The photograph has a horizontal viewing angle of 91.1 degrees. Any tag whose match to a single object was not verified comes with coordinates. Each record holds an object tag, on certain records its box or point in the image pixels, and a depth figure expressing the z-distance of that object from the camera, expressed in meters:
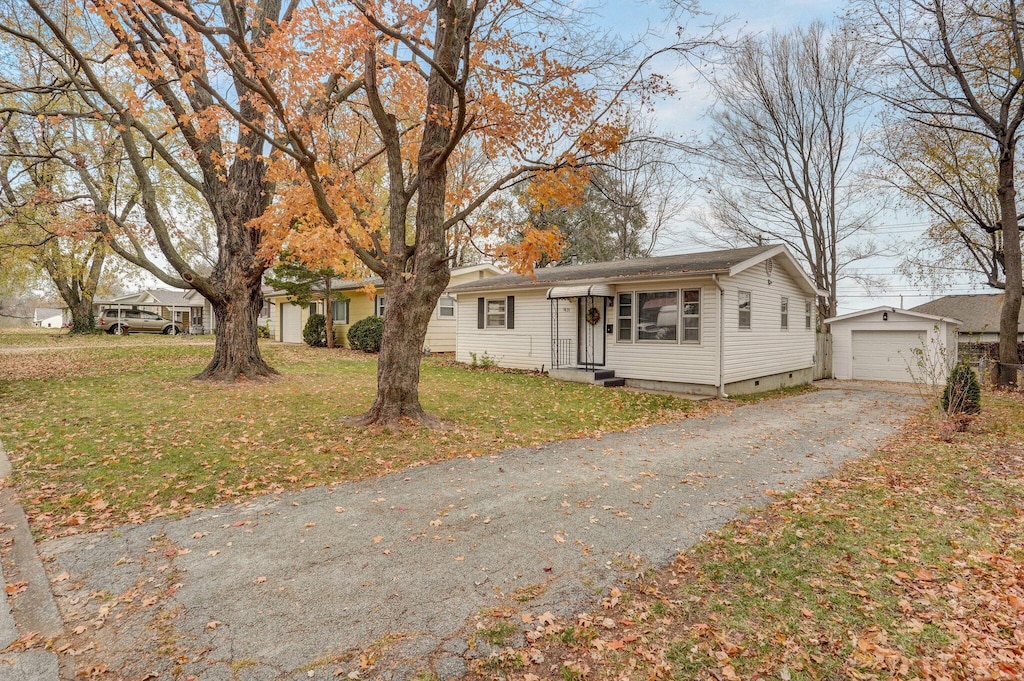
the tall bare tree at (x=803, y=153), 19.86
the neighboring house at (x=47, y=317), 69.21
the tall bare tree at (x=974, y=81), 12.47
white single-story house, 12.11
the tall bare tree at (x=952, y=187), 15.75
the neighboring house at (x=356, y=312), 20.68
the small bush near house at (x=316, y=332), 23.17
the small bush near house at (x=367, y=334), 19.94
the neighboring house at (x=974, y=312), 28.76
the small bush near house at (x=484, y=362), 16.47
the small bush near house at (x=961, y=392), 8.04
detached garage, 17.42
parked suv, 28.97
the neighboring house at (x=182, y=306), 38.88
